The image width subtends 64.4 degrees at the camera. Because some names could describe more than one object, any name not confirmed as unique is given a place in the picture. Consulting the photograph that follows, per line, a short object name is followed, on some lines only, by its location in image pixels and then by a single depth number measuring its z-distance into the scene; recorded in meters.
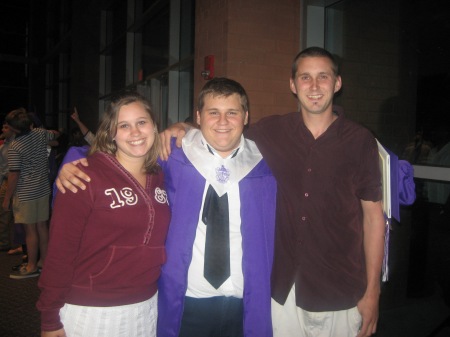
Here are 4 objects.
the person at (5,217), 4.81
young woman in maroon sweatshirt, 1.51
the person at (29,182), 4.23
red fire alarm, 3.73
